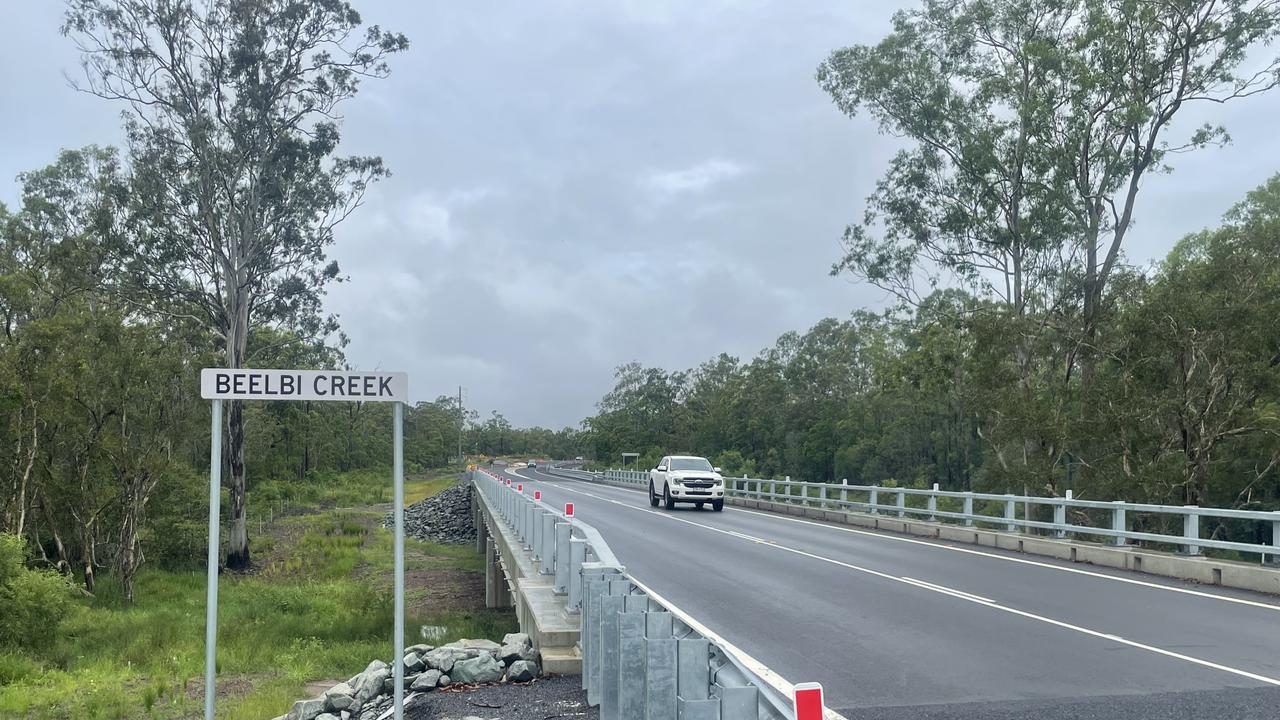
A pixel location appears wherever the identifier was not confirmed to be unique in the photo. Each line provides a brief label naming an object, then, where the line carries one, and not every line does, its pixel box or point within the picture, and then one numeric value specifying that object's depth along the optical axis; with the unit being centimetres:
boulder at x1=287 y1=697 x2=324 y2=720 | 1148
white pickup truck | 3502
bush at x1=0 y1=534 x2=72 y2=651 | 1967
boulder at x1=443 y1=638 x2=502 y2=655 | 1120
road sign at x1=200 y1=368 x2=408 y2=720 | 723
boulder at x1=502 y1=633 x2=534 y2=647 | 1103
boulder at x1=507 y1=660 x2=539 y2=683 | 998
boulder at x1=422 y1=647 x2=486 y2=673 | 1071
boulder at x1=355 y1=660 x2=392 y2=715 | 1171
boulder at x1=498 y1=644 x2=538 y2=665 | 1053
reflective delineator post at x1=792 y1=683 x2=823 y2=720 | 353
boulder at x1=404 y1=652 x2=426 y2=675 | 1124
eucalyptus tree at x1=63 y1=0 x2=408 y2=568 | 3444
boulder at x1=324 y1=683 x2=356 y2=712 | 1147
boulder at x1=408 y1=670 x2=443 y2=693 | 1031
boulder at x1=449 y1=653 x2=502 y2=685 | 1031
